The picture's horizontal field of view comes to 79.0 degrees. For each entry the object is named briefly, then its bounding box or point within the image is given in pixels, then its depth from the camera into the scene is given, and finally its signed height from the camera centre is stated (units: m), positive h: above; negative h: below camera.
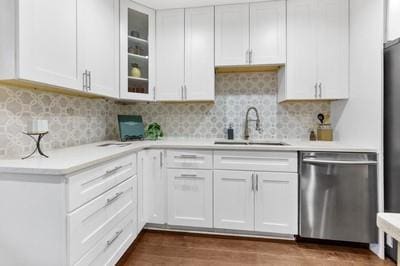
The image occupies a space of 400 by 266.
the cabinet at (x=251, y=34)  2.50 +1.01
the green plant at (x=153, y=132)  2.86 -0.02
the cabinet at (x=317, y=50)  2.40 +0.81
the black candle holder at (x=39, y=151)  1.54 -0.14
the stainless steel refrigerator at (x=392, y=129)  1.82 +0.01
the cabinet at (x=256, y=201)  2.21 -0.66
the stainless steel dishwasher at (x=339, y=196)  2.06 -0.57
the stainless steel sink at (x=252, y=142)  2.58 -0.13
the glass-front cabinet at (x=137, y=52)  2.45 +0.83
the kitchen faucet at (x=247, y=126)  2.85 +0.05
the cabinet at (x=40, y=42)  1.31 +0.52
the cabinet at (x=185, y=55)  2.63 +0.83
